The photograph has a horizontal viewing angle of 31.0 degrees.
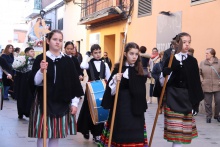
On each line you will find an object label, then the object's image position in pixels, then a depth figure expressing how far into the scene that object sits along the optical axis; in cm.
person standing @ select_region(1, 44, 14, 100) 1289
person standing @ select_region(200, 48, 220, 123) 965
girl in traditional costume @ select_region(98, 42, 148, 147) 477
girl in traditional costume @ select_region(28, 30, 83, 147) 451
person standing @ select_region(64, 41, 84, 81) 762
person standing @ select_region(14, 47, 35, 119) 905
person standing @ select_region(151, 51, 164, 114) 1075
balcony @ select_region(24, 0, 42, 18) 4188
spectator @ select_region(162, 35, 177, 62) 560
